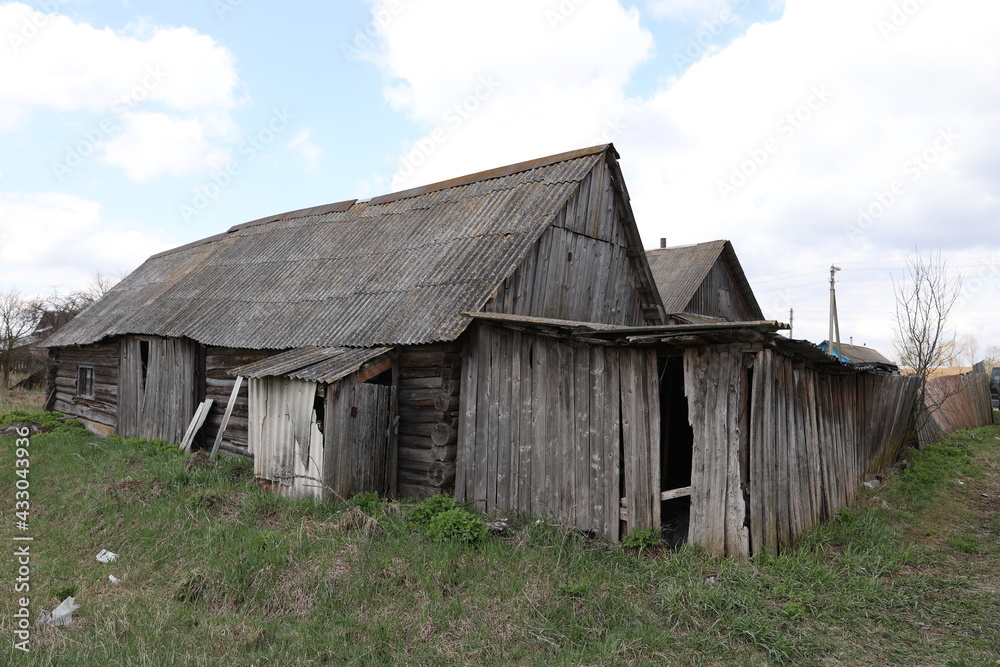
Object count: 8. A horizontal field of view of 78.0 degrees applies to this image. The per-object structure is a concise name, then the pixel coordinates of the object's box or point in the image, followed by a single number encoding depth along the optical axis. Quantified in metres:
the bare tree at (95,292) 32.56
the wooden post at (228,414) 10.46
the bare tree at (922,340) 14.11
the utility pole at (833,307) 26.28
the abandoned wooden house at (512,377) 6.34
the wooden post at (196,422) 11.74
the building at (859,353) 30.29
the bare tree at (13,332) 24.02
